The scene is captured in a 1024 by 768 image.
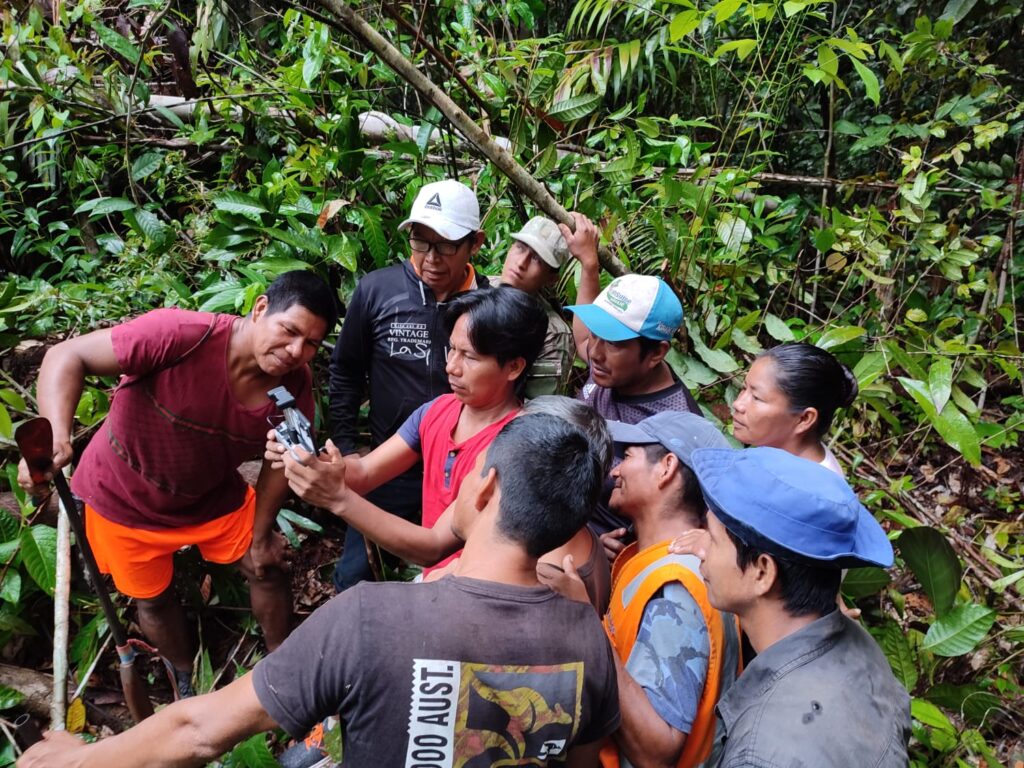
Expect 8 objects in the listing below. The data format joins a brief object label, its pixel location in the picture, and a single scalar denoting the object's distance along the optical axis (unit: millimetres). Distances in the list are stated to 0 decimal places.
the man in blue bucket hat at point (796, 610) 1318
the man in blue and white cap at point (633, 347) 2527
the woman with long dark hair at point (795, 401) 2400
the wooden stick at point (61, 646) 2287
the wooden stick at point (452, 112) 2006
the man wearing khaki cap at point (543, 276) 2836
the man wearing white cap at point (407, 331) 2775
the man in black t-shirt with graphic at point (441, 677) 1240
